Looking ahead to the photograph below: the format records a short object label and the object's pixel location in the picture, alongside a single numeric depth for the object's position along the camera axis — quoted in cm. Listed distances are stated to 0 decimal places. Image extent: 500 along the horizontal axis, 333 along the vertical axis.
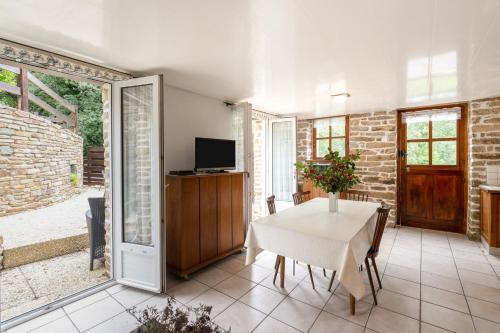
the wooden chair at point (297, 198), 340
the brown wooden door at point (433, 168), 426
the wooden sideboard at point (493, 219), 328
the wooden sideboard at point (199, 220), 275
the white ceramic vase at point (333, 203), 279
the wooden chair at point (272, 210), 265
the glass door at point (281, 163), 514
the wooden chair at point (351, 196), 368
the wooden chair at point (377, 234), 220
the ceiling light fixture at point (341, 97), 354
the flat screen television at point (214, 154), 317
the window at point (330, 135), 512
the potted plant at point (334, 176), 272
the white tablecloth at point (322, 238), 178
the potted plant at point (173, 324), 102
